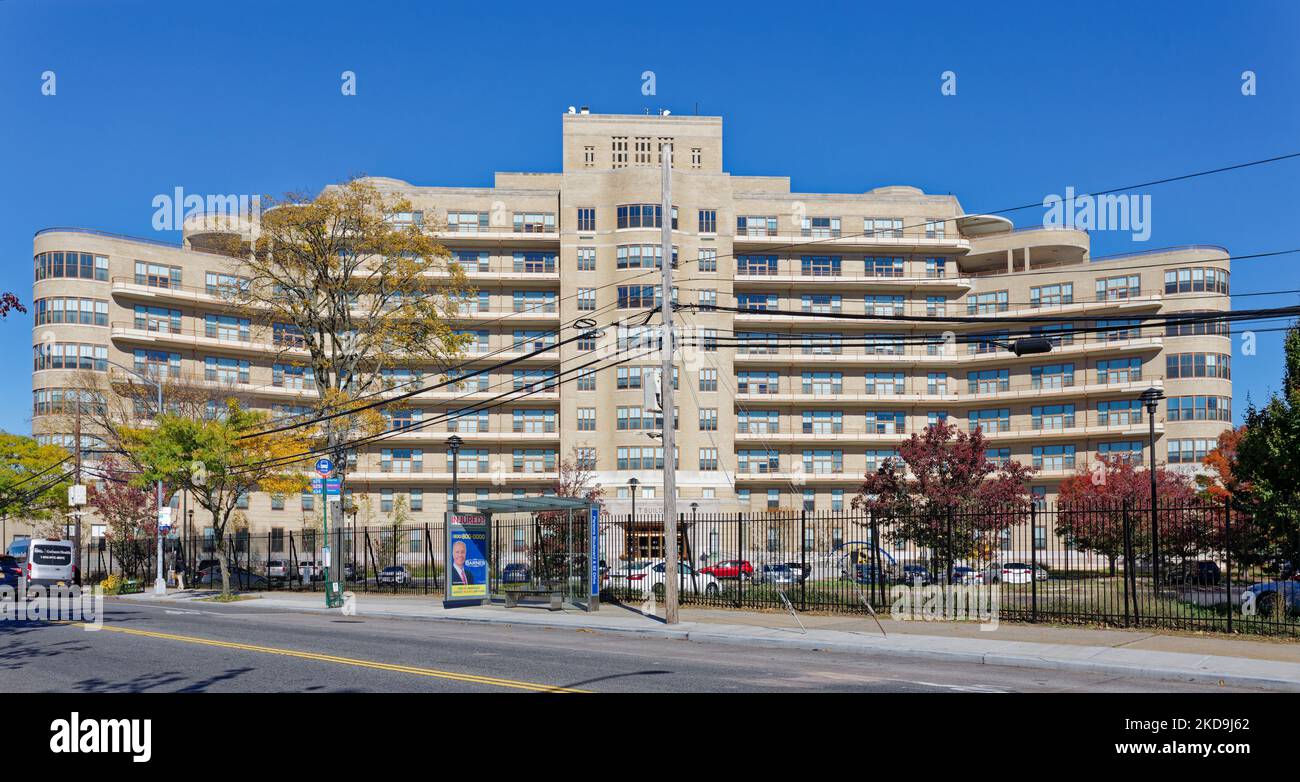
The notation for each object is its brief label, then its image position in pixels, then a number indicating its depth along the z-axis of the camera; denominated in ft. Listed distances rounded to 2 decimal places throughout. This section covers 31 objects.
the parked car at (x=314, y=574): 146.30
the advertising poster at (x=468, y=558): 99.50
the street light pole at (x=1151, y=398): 114.62
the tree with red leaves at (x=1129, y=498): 86.48
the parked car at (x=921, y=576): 94.94
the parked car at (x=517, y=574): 113.89
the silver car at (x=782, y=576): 98.82
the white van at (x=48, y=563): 147.84
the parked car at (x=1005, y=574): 90.43
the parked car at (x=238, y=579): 158.23
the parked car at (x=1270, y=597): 68.74
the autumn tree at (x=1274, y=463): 76.23
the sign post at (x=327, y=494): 108.38
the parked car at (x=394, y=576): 131.17
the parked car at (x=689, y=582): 98.37
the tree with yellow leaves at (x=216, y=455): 136.46
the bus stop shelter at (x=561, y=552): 92.22
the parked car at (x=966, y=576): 105.50
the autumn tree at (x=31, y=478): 199.21
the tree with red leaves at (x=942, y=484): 119.14
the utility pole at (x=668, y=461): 79.71
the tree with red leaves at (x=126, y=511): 192.13
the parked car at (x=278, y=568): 184.96
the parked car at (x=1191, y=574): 93.56
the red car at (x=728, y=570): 121.70
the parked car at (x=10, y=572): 140.97
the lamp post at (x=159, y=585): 139.74
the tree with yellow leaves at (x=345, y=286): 136.05
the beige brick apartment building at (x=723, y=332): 237.66
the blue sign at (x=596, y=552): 91.66
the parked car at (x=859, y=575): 81.51
